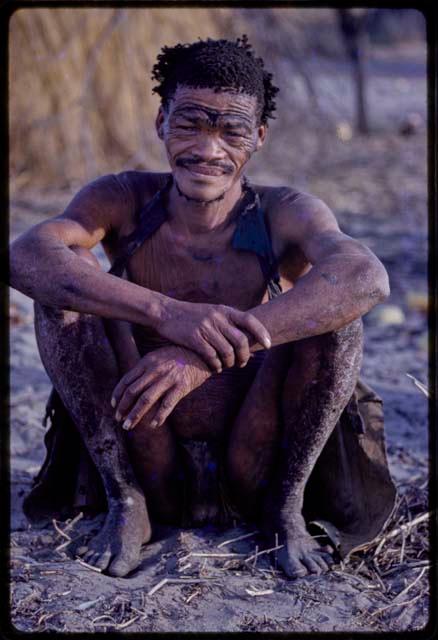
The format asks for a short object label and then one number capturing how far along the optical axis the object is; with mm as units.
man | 2369
